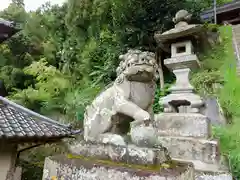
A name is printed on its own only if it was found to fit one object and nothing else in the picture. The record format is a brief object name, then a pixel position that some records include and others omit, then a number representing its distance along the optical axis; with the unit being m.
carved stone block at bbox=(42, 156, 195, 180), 1.31
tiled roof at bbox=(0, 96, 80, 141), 4.05
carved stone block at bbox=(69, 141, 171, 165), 1.43
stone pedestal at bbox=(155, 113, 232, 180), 3.12
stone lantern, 3.74
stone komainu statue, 1.74
